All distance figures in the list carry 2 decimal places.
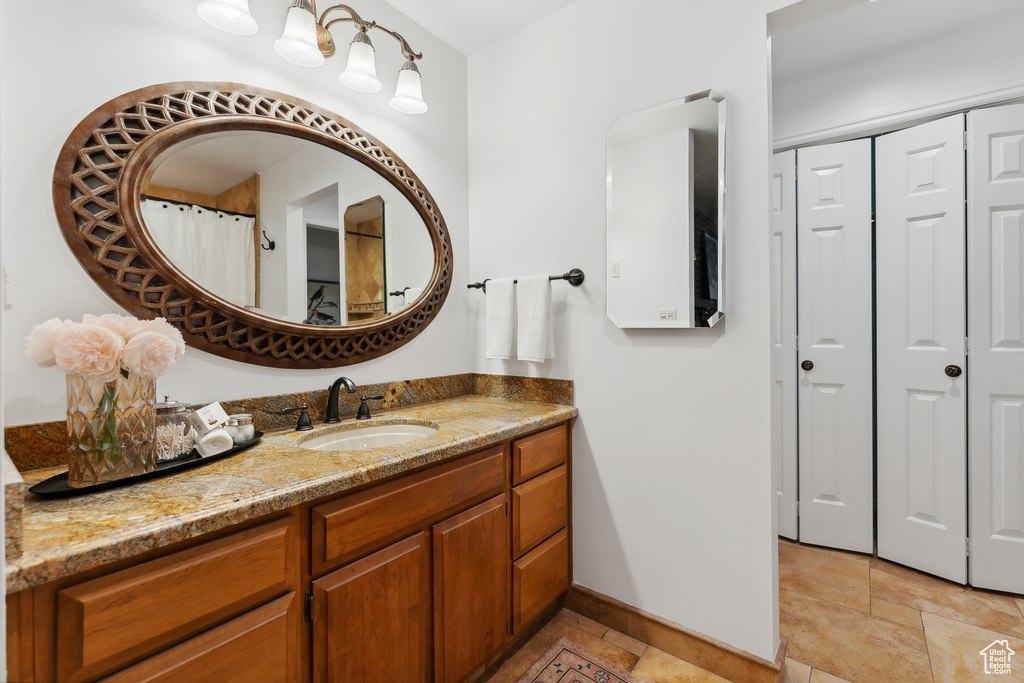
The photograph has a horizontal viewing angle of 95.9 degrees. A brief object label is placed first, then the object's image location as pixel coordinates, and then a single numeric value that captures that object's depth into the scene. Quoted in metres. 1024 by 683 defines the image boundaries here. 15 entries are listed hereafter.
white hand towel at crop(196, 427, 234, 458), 1.15
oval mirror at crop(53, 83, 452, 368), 1.20
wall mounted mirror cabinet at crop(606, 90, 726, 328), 1.57
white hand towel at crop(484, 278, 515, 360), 2.01
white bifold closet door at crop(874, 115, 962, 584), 2.03
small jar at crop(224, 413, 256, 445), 1.25
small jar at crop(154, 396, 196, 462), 1.11
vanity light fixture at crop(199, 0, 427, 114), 1.28
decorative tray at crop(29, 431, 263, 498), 0.89
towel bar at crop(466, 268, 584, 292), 1.89
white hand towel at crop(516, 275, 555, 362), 1.90
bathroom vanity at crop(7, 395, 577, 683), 0.73
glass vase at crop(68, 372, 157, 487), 0.93
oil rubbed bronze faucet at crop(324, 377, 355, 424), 1.59
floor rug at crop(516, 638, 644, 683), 1.55
